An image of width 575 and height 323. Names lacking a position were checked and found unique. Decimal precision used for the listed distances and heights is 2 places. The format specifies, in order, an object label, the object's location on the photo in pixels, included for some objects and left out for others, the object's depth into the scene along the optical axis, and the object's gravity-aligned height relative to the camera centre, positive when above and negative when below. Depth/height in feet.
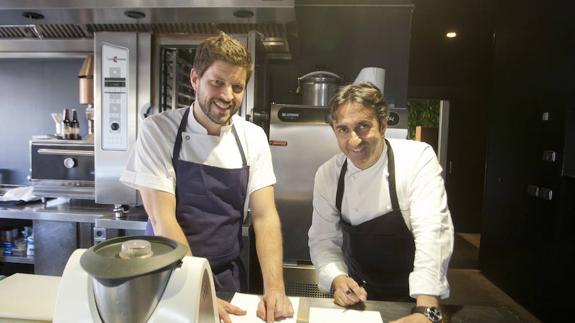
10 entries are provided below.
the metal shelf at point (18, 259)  8.37 -2.90
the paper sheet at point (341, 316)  3.56 -1.68
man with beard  4.37 -0.49
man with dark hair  4.58 -0.88
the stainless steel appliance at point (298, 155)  9.08 -0.43
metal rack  7.91 +1.16
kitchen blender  1.97 -0.88
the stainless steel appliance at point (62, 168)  8.23 -0.86
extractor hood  6.50 +2.09
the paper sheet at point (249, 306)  3.49 -1.66
